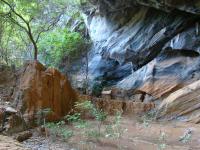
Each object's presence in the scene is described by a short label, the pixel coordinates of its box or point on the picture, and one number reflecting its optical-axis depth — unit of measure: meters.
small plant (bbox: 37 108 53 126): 4.89
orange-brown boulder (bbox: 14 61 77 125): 5.12
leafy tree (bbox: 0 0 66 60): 8.21
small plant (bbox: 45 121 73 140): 4.14
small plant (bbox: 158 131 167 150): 4.27
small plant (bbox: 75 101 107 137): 4.40
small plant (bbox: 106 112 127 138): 4.10
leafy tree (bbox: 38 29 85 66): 9.50
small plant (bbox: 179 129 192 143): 4.11
